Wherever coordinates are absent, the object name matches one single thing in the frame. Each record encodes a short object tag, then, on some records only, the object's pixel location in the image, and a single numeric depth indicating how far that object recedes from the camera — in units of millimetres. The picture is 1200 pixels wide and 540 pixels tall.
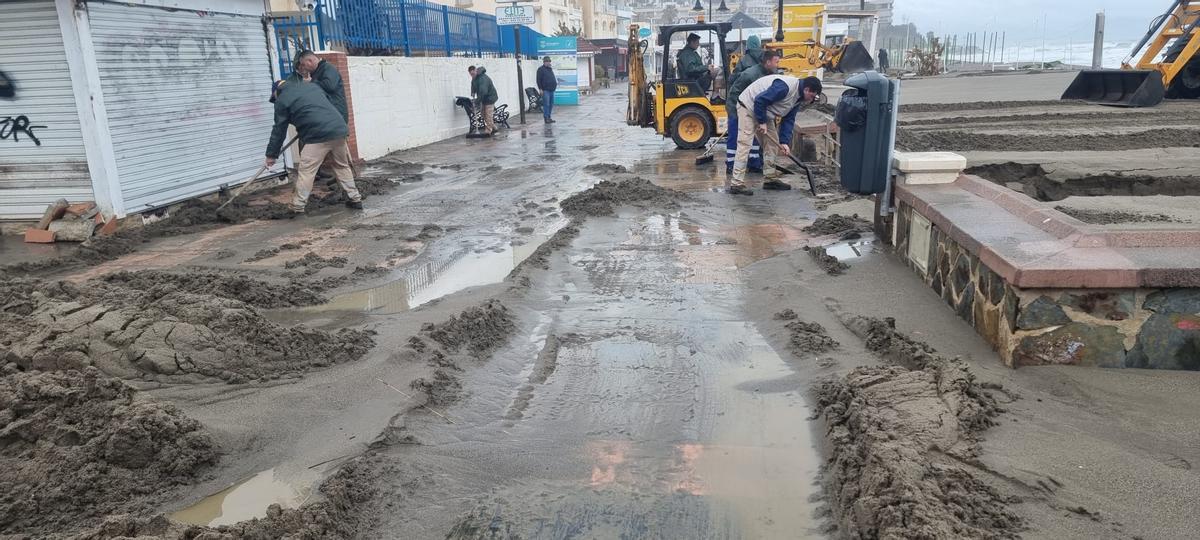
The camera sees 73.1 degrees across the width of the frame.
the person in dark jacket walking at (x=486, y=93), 17703
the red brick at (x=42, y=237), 7922
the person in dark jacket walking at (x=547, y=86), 21219
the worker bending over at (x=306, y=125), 8945
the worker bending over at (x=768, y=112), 9186
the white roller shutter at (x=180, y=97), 8305
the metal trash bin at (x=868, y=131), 6570
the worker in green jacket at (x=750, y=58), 11234
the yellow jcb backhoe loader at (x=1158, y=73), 15664
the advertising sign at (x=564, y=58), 28380
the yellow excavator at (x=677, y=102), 13500
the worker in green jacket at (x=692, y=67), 13320
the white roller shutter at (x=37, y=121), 7887
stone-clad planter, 3898
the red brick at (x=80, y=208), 8070
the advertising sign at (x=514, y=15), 20938
